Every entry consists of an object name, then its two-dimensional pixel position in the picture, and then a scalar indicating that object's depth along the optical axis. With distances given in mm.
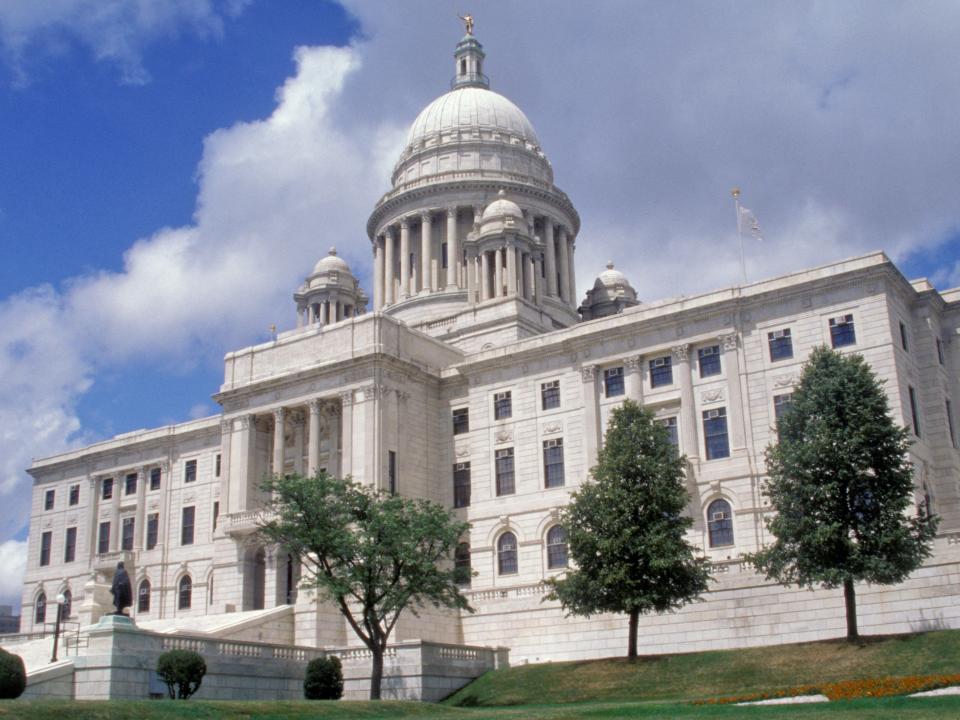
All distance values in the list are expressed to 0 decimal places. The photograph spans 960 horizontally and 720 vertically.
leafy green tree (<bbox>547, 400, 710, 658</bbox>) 43969
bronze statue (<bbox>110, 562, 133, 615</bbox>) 38281
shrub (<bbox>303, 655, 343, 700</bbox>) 42000
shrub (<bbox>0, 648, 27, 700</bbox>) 31344
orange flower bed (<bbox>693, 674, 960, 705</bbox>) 28875
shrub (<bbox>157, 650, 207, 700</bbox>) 38125
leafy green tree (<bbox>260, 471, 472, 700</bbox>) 43375
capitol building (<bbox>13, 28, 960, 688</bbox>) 50281
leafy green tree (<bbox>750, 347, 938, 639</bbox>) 40125
